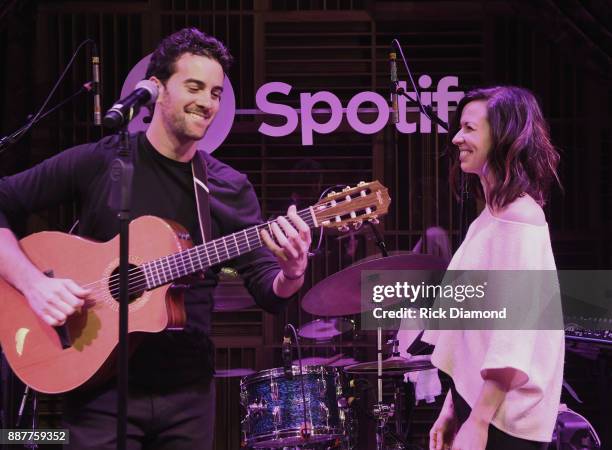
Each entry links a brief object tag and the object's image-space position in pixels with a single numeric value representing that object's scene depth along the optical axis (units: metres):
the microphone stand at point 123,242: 2.19
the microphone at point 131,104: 2.21
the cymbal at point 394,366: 4.85
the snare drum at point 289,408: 4.93
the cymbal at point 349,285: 4.39
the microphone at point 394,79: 4.85
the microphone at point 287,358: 4.98
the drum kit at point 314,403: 4.90
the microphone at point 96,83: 4.52
